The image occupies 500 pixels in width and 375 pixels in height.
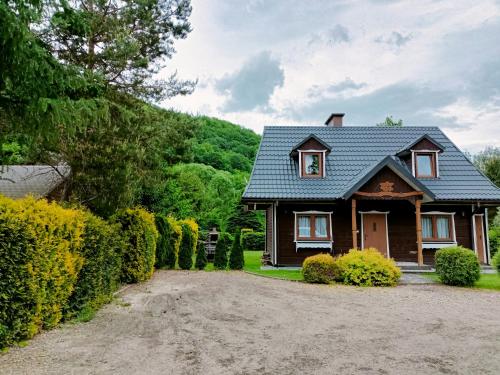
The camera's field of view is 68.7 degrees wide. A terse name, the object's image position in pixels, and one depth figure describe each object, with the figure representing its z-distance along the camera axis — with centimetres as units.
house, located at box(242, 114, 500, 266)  1508
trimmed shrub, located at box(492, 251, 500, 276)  1140
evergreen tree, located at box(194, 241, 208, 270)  1552
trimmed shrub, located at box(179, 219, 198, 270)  1567
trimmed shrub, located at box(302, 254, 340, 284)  1181
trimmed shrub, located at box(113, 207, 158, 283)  1061
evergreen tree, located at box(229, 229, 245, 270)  1527
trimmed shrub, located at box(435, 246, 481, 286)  1141
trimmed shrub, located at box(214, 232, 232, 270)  1544
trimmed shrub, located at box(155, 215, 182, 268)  1504
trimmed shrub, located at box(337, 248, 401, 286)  1166
